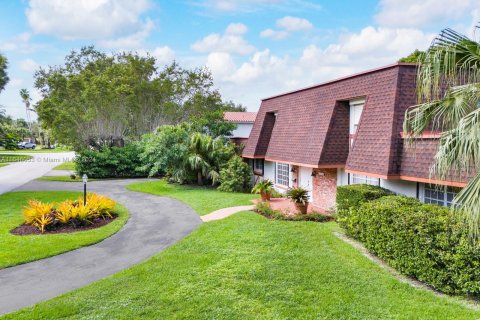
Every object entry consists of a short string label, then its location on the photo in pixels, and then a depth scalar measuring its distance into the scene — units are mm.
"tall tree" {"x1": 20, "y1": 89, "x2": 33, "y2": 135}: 85125
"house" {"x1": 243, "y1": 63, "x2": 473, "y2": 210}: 9844
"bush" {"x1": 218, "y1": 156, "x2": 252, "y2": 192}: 20016
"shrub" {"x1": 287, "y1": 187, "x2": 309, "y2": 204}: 12665
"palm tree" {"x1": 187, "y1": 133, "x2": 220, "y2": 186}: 21062
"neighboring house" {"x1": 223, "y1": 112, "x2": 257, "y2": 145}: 36844
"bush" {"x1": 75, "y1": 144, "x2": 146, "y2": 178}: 26812
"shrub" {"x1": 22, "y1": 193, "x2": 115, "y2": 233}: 12055
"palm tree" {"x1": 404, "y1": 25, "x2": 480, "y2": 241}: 4727
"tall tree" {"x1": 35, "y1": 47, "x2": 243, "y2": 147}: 28328
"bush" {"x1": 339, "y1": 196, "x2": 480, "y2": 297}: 6137
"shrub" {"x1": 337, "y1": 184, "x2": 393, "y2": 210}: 9844
